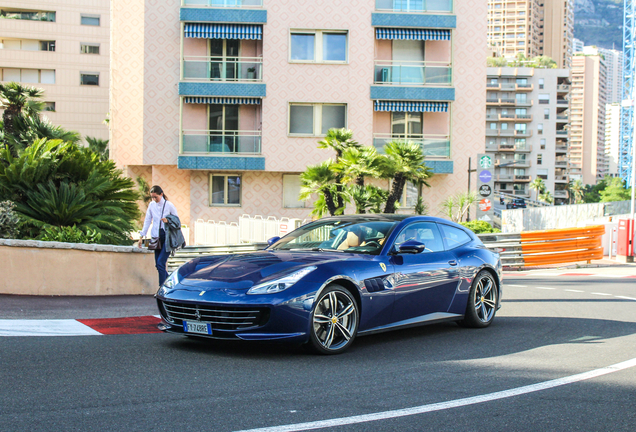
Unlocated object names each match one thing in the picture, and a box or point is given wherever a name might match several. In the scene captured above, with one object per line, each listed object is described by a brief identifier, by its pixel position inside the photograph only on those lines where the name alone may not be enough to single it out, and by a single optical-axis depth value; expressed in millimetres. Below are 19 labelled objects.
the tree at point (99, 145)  32906
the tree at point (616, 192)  93125
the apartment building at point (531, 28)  172375
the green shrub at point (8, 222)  11672
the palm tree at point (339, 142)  21250
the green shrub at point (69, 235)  11891
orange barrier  20281
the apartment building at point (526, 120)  114250
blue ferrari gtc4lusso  6055
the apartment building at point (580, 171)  197512
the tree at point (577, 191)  149875
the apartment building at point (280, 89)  30688
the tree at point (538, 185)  116125
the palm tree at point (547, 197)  116000
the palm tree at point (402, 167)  21500
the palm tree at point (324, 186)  20250
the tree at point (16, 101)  23938
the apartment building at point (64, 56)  55969
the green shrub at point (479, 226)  25203
